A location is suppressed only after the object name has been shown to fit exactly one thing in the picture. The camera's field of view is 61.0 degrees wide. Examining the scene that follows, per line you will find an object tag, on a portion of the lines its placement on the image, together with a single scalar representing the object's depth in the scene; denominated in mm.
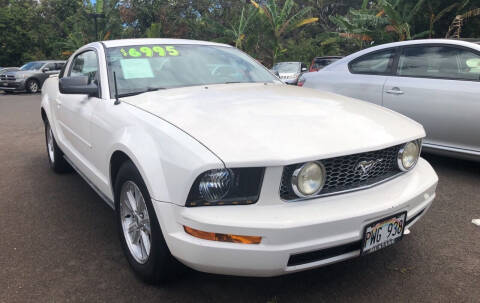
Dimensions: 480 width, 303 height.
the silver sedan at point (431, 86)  4223
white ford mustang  1888
